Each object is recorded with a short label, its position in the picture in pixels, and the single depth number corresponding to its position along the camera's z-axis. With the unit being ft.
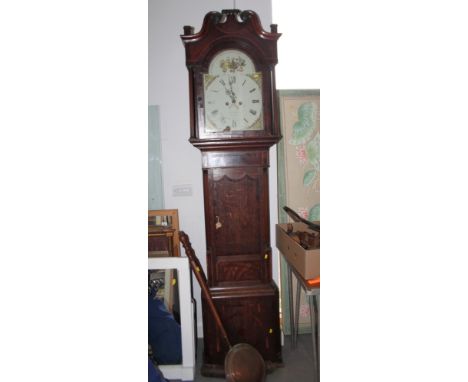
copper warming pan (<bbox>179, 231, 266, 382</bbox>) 4.95
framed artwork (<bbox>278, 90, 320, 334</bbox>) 6.31
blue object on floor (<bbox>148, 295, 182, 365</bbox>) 5.39
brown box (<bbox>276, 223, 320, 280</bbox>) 4.20
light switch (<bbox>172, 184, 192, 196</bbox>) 6.27
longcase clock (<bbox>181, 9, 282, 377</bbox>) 4.84
